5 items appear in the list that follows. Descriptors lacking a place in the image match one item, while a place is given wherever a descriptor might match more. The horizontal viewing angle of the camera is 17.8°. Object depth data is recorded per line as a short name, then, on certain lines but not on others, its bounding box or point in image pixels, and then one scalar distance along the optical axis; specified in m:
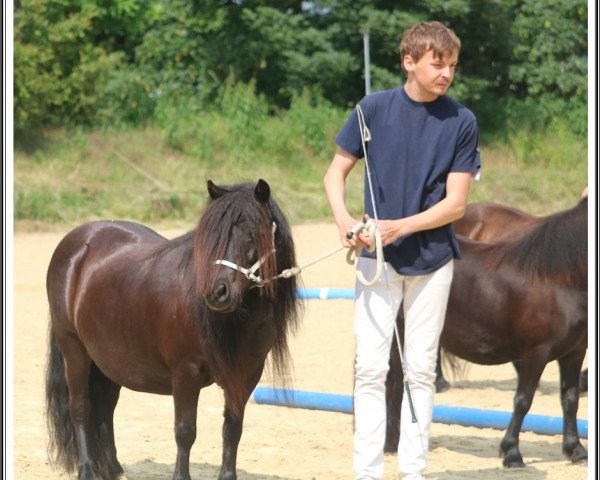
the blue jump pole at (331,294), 16.81
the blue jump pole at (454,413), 12.20
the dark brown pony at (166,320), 8.36
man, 8.08
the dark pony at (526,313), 11.16
